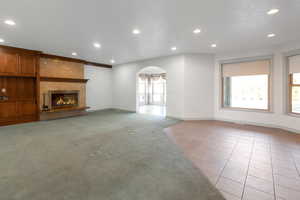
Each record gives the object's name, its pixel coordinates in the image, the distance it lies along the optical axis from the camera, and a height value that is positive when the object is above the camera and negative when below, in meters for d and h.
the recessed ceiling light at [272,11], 2.76 +1.79
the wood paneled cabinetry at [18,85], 5.24 +0.61
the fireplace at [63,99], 6.57 +0.03
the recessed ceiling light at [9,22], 3.30 +1.92
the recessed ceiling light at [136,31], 3.74 +1.91
